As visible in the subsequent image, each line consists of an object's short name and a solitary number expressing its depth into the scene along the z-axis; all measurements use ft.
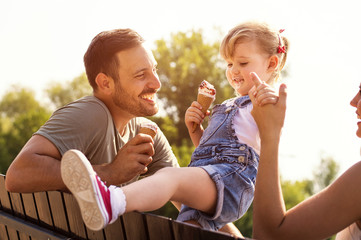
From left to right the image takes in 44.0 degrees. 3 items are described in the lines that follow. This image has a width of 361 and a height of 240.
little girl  6.07
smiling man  8.39
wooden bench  6.45
